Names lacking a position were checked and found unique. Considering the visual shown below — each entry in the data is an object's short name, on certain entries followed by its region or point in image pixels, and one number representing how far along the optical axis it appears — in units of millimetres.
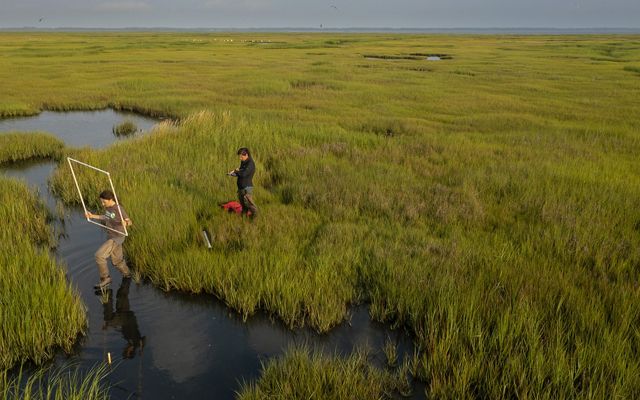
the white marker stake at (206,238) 8178
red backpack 10109
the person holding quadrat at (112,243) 7363
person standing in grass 9520
